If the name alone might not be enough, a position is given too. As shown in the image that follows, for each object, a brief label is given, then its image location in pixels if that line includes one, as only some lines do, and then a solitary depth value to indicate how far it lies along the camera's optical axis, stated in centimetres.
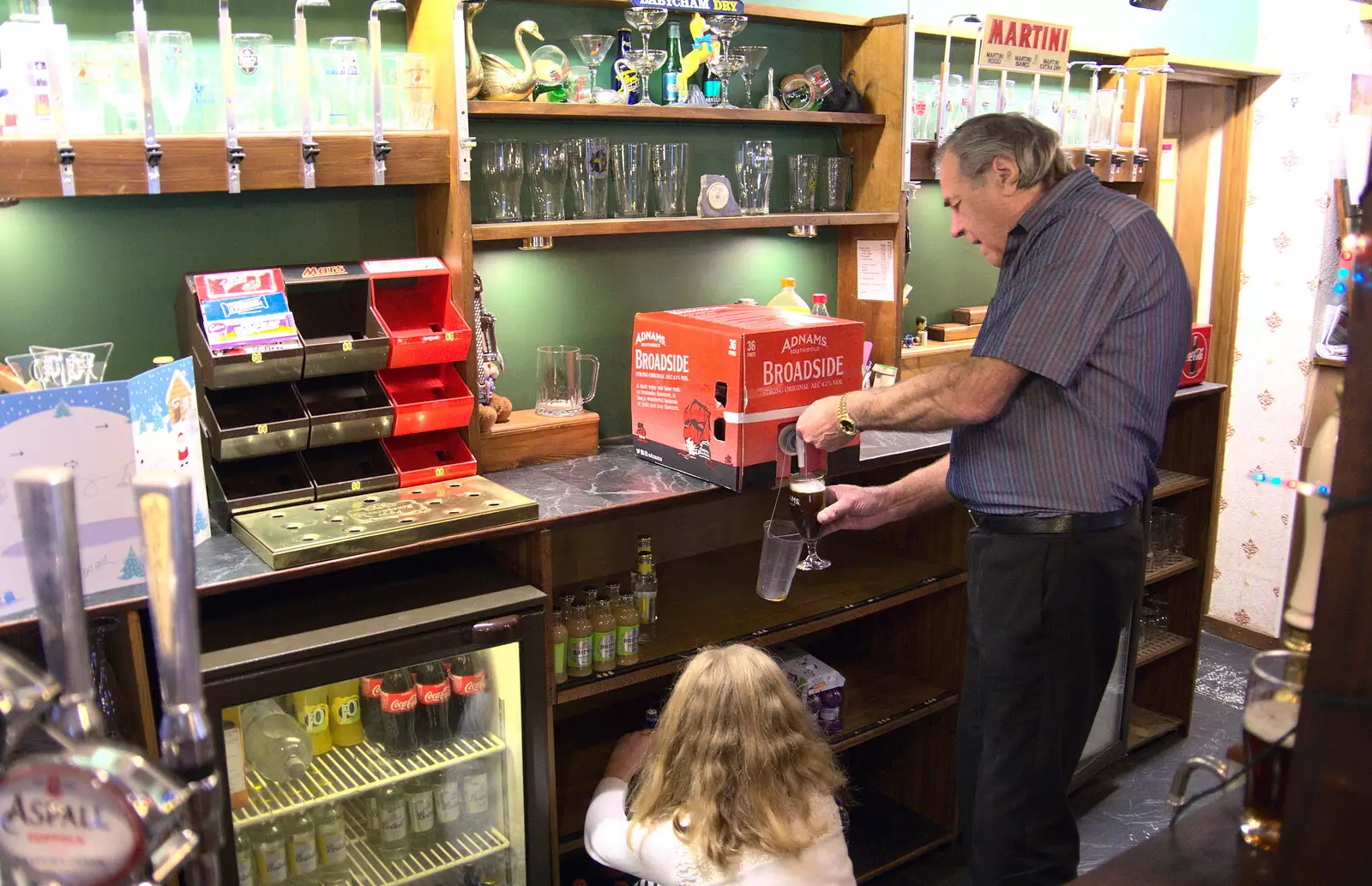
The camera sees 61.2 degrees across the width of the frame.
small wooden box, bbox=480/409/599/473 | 280
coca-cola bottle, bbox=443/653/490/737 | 253
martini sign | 341
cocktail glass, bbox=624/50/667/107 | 297
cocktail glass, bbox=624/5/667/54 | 292
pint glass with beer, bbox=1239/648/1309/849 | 102
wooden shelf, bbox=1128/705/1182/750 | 408
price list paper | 340
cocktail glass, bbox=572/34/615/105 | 287
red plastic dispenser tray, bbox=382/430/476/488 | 258
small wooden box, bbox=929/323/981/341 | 380
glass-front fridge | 220
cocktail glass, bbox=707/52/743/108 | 308
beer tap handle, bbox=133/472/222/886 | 72
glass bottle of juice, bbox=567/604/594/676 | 263
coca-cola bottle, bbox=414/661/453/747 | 249
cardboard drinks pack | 262
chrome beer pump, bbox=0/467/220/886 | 73
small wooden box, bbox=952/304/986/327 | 390
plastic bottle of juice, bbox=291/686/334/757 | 243
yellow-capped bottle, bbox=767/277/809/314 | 318
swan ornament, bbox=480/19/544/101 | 268
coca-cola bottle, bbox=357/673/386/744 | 249
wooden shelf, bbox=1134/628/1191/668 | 401
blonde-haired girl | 191
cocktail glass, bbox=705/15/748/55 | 303
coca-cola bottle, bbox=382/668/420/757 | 245
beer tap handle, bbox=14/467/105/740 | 71
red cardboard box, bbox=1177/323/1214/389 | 393
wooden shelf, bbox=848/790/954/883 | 327
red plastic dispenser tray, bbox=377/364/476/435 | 252
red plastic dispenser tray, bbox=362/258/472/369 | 251
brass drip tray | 215
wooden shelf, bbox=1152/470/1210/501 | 393
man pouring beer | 231
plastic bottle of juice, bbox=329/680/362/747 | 246
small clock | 309
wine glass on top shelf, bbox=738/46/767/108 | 315
